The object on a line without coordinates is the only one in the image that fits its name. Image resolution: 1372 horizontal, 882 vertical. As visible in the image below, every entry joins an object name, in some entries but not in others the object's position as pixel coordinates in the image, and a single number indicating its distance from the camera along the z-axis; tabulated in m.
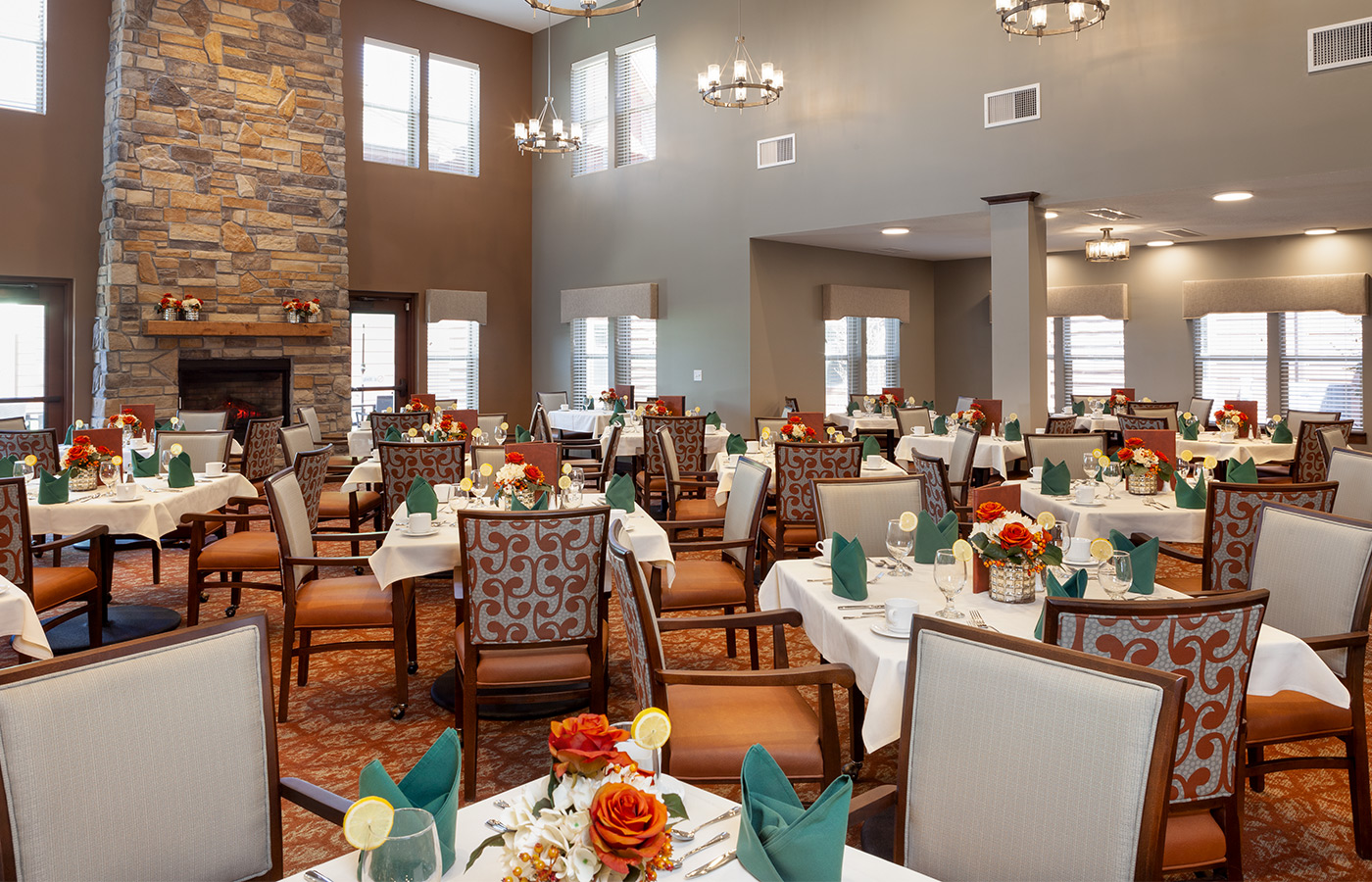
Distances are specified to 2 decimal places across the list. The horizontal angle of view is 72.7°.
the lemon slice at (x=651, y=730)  1.19
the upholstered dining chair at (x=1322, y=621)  2.56
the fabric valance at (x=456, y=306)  12.15
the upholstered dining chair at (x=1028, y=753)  1.47
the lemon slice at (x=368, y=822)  1.05
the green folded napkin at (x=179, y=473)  5.05
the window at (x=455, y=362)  12.51
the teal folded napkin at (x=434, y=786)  1.36
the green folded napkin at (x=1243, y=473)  4.35
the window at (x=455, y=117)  12.31
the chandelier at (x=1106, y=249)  9.95
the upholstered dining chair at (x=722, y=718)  2.31
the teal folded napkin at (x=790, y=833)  1.29
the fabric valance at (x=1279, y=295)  10.31
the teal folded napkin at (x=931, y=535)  3.24
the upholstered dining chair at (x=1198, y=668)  1.95
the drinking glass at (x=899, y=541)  2.93
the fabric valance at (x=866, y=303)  11.74
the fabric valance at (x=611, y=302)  11.62
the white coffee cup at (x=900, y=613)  2.48
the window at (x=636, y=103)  11.83
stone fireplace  9.45
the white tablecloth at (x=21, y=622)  2.80
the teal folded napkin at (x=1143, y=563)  2.78
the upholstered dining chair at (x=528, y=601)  3.11
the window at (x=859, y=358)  12.40
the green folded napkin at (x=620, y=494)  4.30
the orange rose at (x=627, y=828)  1.11
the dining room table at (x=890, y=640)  2.30
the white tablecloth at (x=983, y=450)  7.50
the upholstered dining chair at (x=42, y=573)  3.74
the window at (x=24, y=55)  9.33
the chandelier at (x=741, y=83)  8.23
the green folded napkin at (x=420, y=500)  4.04
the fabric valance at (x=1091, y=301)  12.07
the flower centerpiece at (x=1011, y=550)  2.68
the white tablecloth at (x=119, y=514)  4.48
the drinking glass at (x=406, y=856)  1.09
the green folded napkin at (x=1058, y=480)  4.76
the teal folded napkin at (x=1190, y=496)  4.36
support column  8.62
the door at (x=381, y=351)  11.94
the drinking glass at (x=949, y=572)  2.53
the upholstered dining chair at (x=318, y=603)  3.72
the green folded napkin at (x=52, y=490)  4.55
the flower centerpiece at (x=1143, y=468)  4.60
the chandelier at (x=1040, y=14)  6.11
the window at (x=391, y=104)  11.72
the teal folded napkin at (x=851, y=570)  2.84
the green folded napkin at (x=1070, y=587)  2.54
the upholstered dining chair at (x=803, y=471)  5.48
